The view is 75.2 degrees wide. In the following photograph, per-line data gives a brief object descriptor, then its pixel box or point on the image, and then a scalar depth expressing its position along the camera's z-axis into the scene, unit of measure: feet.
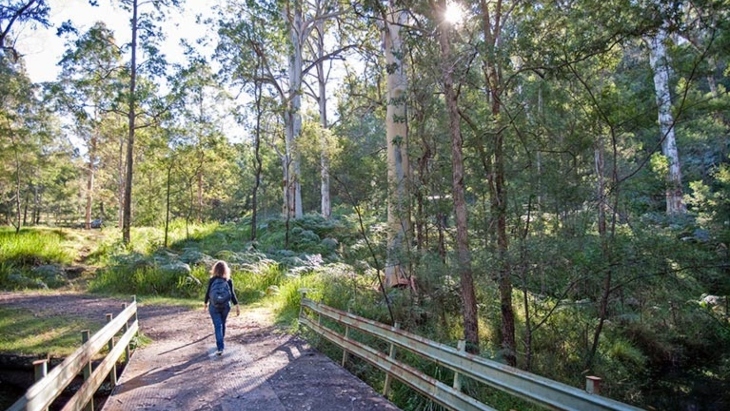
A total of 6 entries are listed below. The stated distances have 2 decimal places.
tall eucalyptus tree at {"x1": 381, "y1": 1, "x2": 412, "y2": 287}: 31.22
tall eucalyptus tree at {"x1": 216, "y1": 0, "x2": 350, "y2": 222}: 71.46
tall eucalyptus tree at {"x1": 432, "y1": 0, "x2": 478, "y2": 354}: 23.52
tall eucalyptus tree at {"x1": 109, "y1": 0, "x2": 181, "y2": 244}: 67.67
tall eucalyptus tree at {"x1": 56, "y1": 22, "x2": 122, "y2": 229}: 65.10
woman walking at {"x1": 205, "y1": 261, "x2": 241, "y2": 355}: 27.86
